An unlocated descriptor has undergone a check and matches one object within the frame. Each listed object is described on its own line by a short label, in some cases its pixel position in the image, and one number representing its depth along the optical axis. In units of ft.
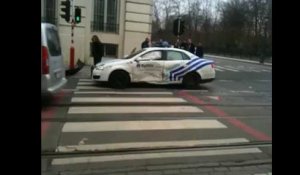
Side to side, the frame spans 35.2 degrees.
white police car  45.19
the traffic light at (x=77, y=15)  63.74
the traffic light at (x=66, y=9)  60.23
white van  30.83
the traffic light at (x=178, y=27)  74.20
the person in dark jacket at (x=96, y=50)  57.93
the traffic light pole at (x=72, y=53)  64.35
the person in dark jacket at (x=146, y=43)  64.49
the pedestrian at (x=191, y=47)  73.14
